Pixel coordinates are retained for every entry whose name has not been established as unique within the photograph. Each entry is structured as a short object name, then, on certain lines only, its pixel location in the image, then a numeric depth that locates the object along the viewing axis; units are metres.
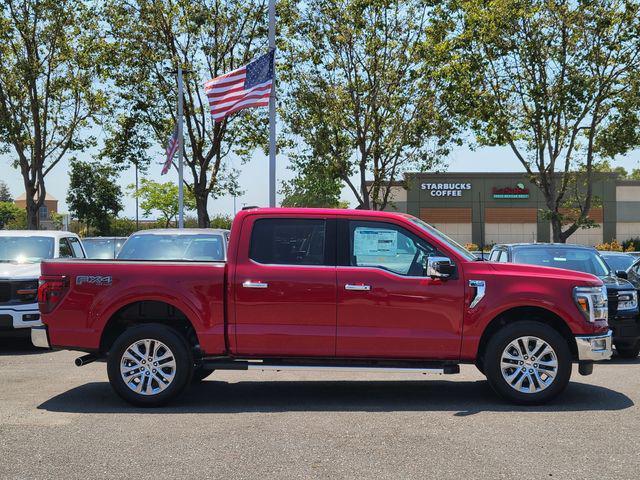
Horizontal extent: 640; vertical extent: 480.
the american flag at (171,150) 25.97
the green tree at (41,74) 26.09
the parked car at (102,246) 20.88
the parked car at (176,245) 11.18
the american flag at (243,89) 16.48
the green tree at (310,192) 27.79
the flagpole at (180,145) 24.64
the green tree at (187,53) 25.44
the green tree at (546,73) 23.08
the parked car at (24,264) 10.66
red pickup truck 6.95
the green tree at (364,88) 24.98
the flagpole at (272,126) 17.64
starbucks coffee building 56.69
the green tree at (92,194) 59.77
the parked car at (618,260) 15.67
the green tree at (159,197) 74.38
